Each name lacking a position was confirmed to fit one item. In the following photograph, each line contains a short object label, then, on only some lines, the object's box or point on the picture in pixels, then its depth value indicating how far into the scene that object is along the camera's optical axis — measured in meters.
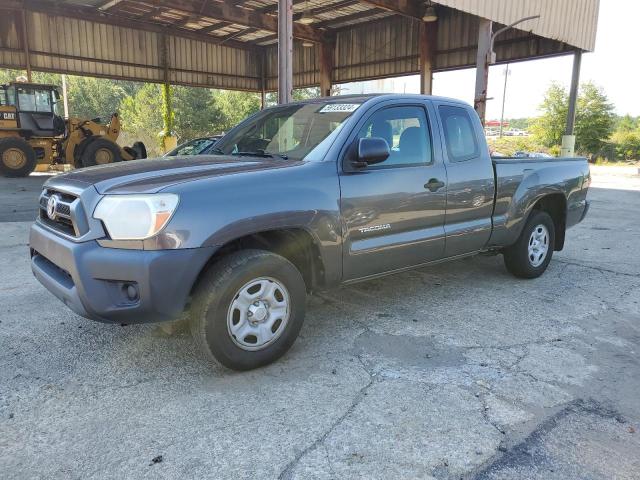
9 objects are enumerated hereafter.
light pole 56.91
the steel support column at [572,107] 18.49
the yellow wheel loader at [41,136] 15.44
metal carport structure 16.72
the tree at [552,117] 43.44
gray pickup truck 2.73
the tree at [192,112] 42.75
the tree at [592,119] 40.72
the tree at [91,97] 58.75
